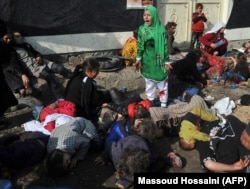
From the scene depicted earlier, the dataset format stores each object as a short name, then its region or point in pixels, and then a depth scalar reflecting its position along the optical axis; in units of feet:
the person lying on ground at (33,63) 21.79
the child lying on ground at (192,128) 15.35
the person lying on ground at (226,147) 12.52
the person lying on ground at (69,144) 13.16
